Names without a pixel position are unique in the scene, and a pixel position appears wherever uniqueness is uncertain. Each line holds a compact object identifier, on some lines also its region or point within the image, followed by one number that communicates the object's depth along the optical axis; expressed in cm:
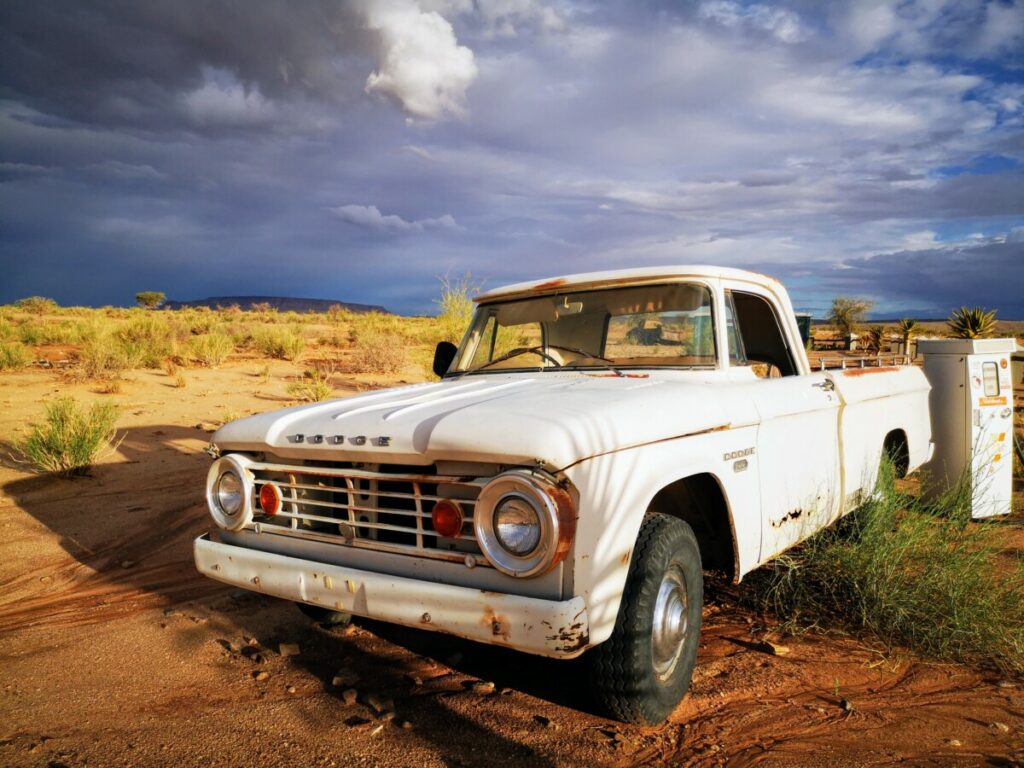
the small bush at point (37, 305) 3517
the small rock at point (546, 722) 266
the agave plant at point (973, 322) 1346
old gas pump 550
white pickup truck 223
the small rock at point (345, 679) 305
